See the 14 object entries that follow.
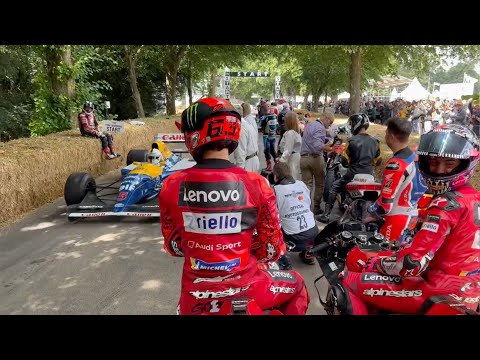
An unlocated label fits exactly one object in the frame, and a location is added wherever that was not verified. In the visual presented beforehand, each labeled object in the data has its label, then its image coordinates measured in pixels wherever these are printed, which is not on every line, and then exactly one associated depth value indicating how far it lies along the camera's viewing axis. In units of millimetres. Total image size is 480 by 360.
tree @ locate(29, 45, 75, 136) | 14203
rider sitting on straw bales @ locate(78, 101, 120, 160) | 11891
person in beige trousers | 7688
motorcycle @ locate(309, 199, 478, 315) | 2805
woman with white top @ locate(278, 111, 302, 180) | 7965
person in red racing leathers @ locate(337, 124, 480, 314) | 2271
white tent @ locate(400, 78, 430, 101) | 38719
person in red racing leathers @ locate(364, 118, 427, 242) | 3756
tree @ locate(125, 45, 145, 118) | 21172
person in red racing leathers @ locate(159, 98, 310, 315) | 2092
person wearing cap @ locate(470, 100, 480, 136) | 19234
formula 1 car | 7281
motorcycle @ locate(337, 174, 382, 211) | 5609
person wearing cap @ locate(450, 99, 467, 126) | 19750
